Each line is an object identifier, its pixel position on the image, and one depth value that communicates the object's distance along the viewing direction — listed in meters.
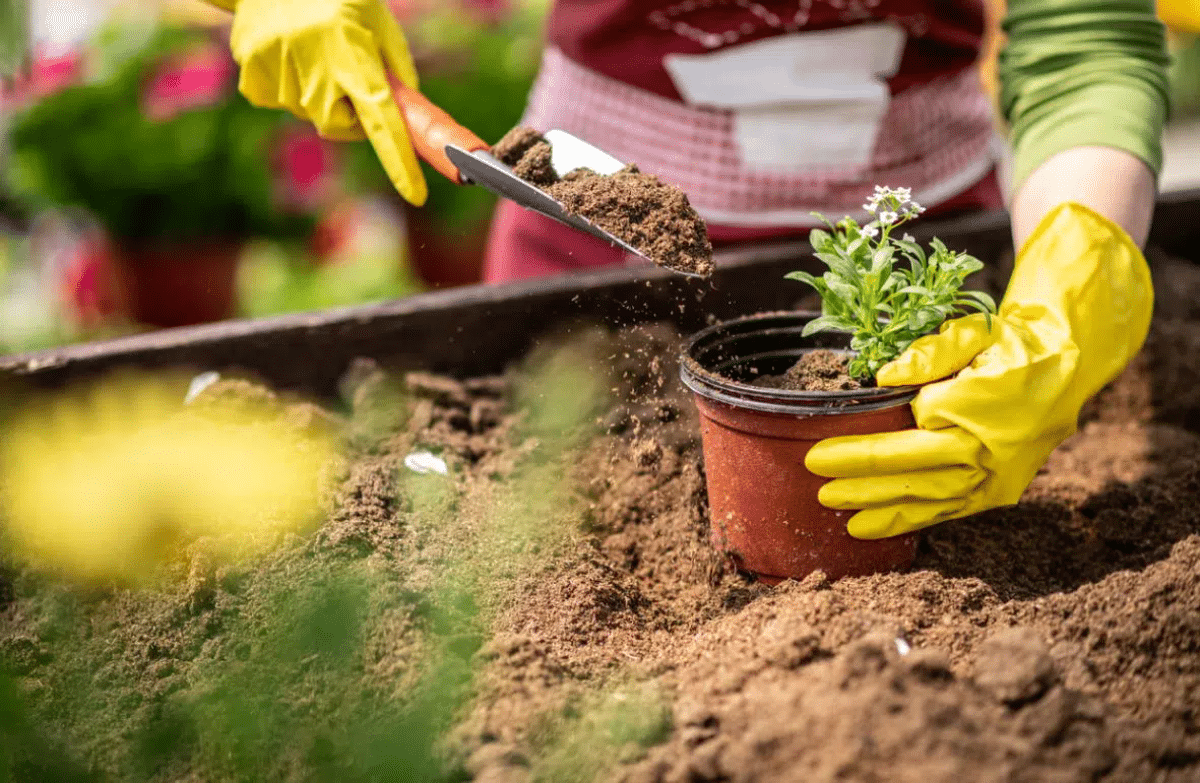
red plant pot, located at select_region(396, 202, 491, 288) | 3.79
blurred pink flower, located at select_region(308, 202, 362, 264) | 3.83
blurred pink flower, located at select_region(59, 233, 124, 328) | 3.53
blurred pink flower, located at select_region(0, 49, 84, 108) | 3.44
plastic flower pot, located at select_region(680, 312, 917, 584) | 1.45
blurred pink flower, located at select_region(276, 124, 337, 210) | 3.53
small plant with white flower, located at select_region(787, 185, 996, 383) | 1.47
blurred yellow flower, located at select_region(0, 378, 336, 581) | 1.61
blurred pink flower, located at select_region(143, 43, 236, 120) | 3.45
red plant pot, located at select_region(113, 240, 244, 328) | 3.54
